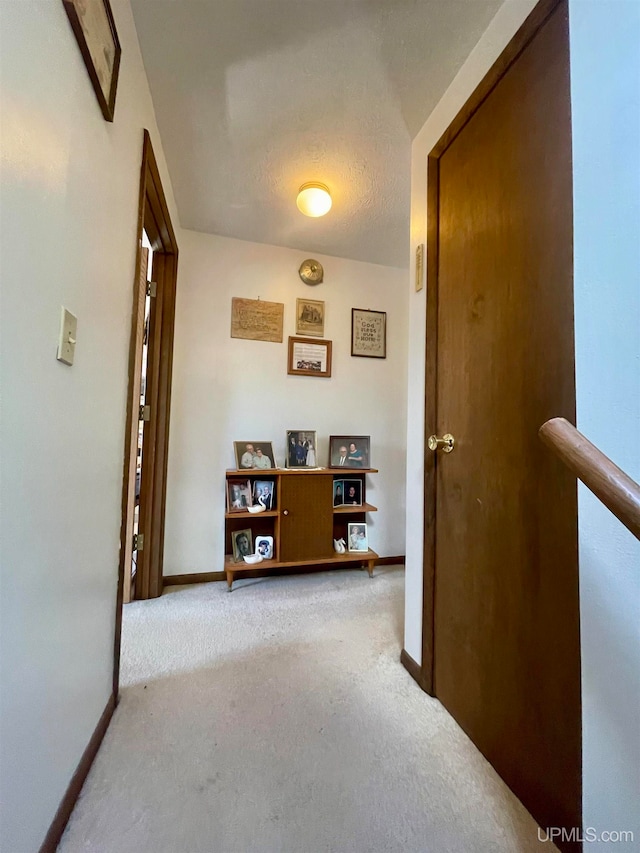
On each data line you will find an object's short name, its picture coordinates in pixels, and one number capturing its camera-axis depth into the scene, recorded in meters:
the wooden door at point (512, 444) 0.83
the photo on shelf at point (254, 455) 2.25
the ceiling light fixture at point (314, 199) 1.86
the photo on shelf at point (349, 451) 2.46
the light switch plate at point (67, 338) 0.74
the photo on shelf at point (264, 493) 2.28
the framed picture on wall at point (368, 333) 2.64
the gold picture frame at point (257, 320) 2.39
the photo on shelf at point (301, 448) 2.38
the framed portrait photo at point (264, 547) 2.24
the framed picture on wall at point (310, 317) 2.51
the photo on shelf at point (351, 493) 2.46
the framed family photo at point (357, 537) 2.44
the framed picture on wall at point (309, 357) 2.49
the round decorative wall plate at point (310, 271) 2.51
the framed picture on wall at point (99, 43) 0.74
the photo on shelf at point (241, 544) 2.21
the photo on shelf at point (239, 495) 2.22
